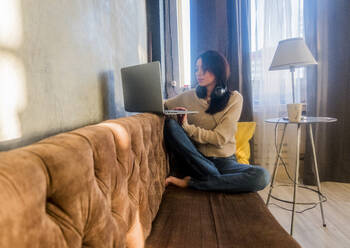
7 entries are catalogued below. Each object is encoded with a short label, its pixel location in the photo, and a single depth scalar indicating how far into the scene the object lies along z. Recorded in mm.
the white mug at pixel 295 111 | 1633
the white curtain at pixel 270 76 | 2225
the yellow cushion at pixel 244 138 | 1949
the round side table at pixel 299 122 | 1579
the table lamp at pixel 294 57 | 1640
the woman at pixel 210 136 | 1301
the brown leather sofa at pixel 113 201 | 309
